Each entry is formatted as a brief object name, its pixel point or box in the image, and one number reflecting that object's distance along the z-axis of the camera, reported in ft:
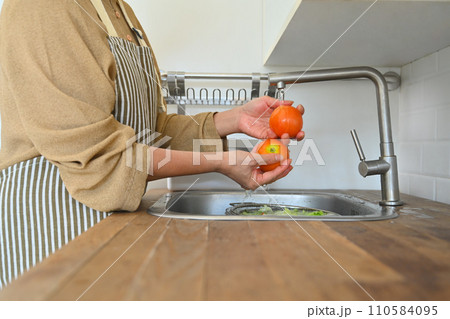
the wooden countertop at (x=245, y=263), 1.09
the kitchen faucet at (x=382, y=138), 3.01
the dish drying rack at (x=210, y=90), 3.88
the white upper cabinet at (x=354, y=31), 2.47
